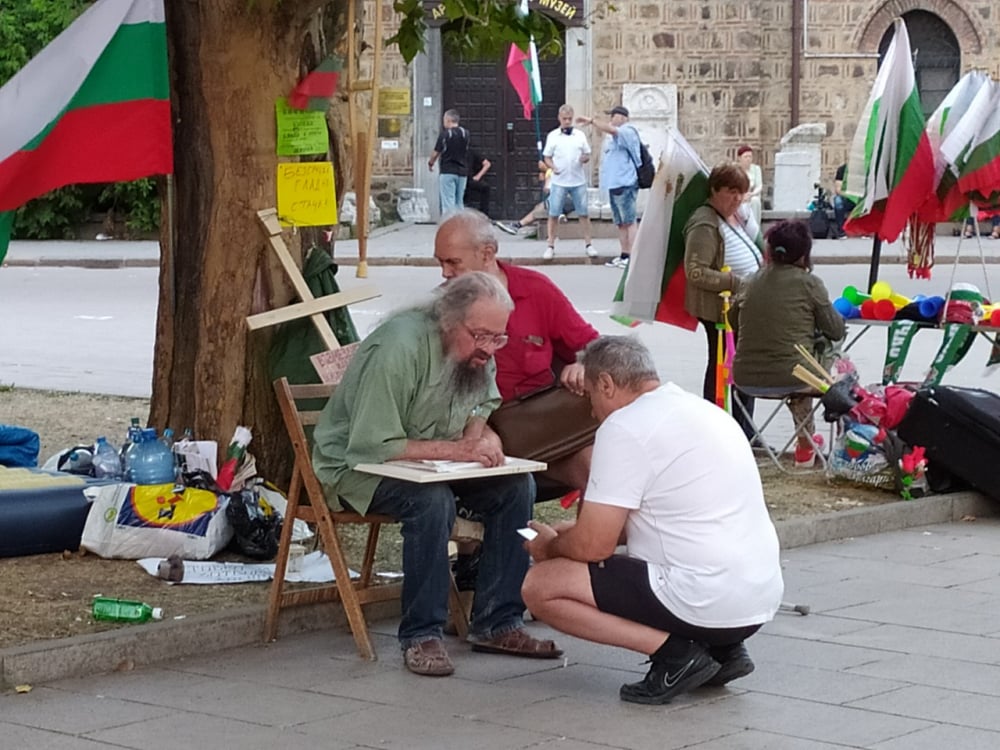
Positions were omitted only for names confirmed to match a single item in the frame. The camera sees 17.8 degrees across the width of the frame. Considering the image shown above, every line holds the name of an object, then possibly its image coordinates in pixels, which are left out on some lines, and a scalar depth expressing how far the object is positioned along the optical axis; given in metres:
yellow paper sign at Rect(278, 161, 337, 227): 13.55
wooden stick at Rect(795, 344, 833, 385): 16.36
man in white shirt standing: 43.41
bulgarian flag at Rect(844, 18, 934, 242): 18.00
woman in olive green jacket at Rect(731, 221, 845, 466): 16.53
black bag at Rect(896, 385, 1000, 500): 15.12
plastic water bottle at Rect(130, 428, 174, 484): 13.00
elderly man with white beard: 10.34
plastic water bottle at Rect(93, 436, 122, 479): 13.50
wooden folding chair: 10.66
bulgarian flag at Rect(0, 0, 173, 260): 13.59
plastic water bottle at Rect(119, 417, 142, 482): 13.10
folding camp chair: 16.65
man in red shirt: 12.11
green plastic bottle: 10.91
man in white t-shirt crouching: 9.53
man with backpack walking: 41.48
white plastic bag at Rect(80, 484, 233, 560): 12.47
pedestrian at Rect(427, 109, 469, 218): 45.43
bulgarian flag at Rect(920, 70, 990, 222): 17.89
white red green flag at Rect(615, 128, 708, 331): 17.25
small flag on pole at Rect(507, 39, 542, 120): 20.03
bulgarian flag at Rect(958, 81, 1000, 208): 17.59
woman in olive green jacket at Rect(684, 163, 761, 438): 16.82
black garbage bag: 12.53
